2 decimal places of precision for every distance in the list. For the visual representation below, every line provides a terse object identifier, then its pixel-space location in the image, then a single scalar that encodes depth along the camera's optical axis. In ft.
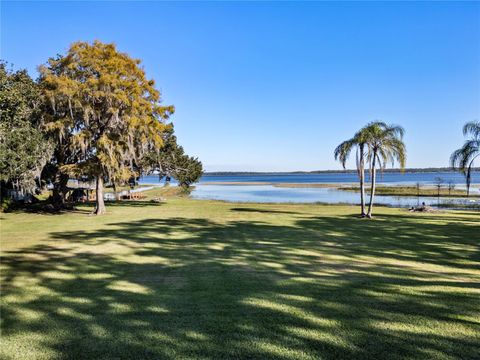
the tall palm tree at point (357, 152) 55.35
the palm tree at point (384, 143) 54.44
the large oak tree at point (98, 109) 57.72
